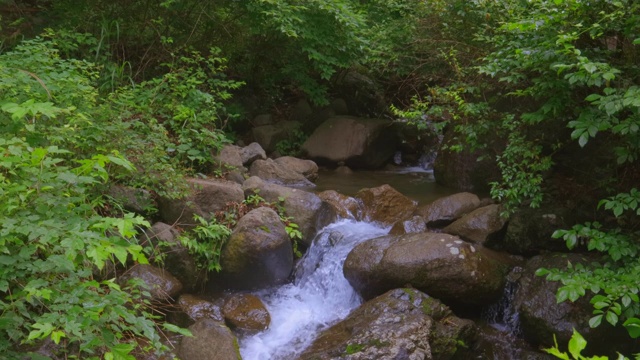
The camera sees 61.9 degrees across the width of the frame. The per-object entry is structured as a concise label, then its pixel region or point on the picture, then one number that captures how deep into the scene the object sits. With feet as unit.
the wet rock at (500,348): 16.38
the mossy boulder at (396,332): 14.83
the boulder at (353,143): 32.94
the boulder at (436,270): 17.51
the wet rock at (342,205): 23.45
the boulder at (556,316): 15.30
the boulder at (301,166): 29.60
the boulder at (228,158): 23.18
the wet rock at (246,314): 17.42
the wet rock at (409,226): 21.80
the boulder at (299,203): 20.97
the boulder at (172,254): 17.12
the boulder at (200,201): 18.51
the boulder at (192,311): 16.62
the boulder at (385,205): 23.77
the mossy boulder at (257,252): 18.40
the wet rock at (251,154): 28.66
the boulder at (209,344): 14.63
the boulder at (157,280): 16.14
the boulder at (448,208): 22.33
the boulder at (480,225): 20.06
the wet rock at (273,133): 34.47
